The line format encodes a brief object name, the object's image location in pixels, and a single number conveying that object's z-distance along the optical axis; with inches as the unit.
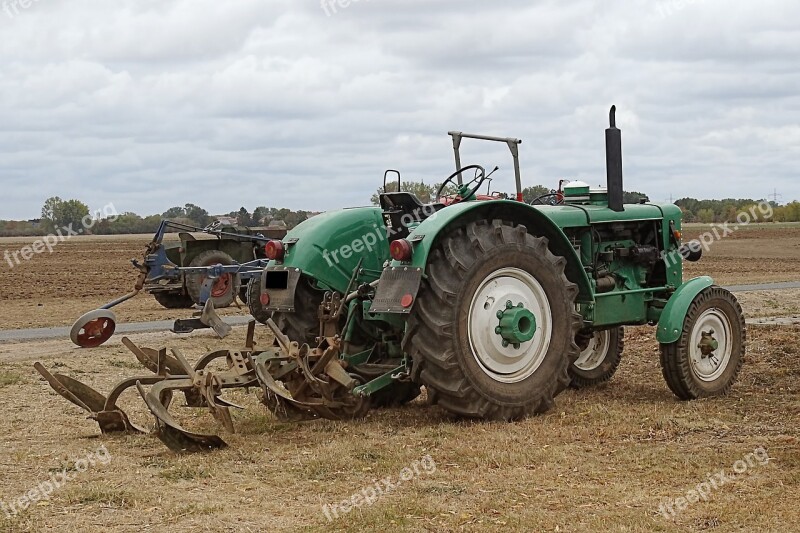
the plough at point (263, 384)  257.3
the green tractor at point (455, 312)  262.5
